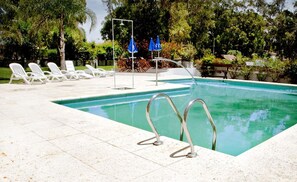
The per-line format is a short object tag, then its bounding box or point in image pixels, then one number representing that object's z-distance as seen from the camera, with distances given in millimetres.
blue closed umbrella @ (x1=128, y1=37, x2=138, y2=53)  12456
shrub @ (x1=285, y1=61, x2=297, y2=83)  15716
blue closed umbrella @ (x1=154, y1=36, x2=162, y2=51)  17633
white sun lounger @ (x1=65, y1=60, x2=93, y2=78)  16138
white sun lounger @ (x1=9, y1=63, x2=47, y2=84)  13266
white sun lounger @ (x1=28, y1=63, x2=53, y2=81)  14306
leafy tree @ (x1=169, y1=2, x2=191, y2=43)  25719
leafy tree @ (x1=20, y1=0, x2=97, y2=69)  18219
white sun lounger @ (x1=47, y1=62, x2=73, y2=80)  14932
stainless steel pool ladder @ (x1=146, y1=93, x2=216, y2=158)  3928
